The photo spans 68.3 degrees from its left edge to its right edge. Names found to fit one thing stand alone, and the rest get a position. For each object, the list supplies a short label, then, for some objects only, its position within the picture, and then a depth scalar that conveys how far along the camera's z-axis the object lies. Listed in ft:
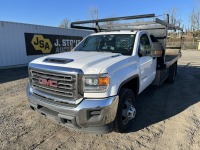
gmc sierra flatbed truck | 7.49
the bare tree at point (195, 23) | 123.60
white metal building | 29.79
